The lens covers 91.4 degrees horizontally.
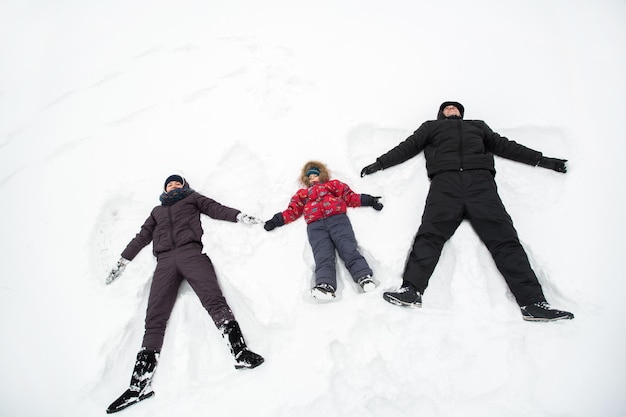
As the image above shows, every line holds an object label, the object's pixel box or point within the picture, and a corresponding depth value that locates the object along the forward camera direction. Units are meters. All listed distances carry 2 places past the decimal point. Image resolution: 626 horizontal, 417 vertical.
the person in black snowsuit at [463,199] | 2.74
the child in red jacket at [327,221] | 2.89
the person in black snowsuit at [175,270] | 2.75
